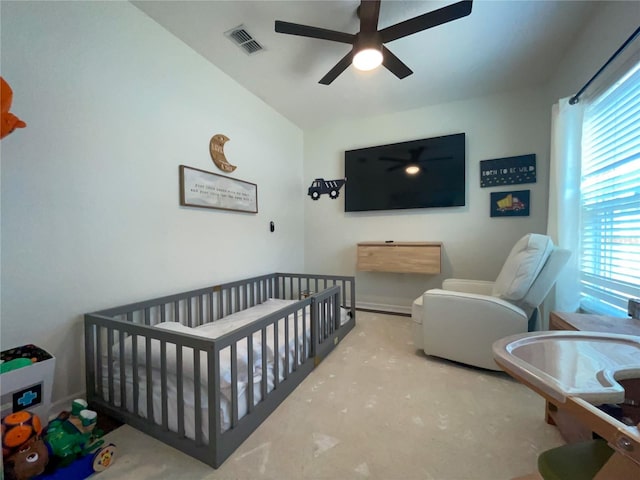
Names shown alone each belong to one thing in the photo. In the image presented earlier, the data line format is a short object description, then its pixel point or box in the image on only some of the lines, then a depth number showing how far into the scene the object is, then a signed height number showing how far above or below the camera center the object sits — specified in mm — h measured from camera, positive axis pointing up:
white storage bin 1052 -633
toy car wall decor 3143 +568
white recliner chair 1769 -548
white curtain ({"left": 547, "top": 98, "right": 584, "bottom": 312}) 1921 +310
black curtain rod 1356 +1045
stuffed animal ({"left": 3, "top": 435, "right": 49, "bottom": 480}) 920 -851
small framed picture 2762 +334
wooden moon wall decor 2348 +778
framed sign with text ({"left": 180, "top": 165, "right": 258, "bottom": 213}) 2115 +405
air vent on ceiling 1977 +1587
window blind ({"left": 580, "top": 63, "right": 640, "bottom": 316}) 1440 +219
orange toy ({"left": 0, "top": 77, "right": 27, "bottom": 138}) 826 +391
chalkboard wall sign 2732 +700
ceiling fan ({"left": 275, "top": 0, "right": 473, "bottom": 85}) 1521 +1331
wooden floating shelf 2885 -280
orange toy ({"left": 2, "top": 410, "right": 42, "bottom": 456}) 958 -766
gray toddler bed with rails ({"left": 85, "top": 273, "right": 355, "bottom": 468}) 1145 -758
